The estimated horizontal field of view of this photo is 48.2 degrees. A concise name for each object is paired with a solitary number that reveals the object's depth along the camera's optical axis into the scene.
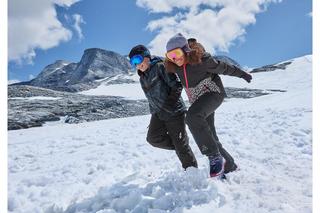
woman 4.59
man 5.02
